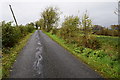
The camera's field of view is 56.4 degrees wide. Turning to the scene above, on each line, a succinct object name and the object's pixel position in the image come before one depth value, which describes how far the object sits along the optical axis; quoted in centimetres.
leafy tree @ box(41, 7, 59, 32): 4866
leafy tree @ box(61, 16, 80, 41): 1499
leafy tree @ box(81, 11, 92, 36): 1240
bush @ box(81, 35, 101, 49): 1103
